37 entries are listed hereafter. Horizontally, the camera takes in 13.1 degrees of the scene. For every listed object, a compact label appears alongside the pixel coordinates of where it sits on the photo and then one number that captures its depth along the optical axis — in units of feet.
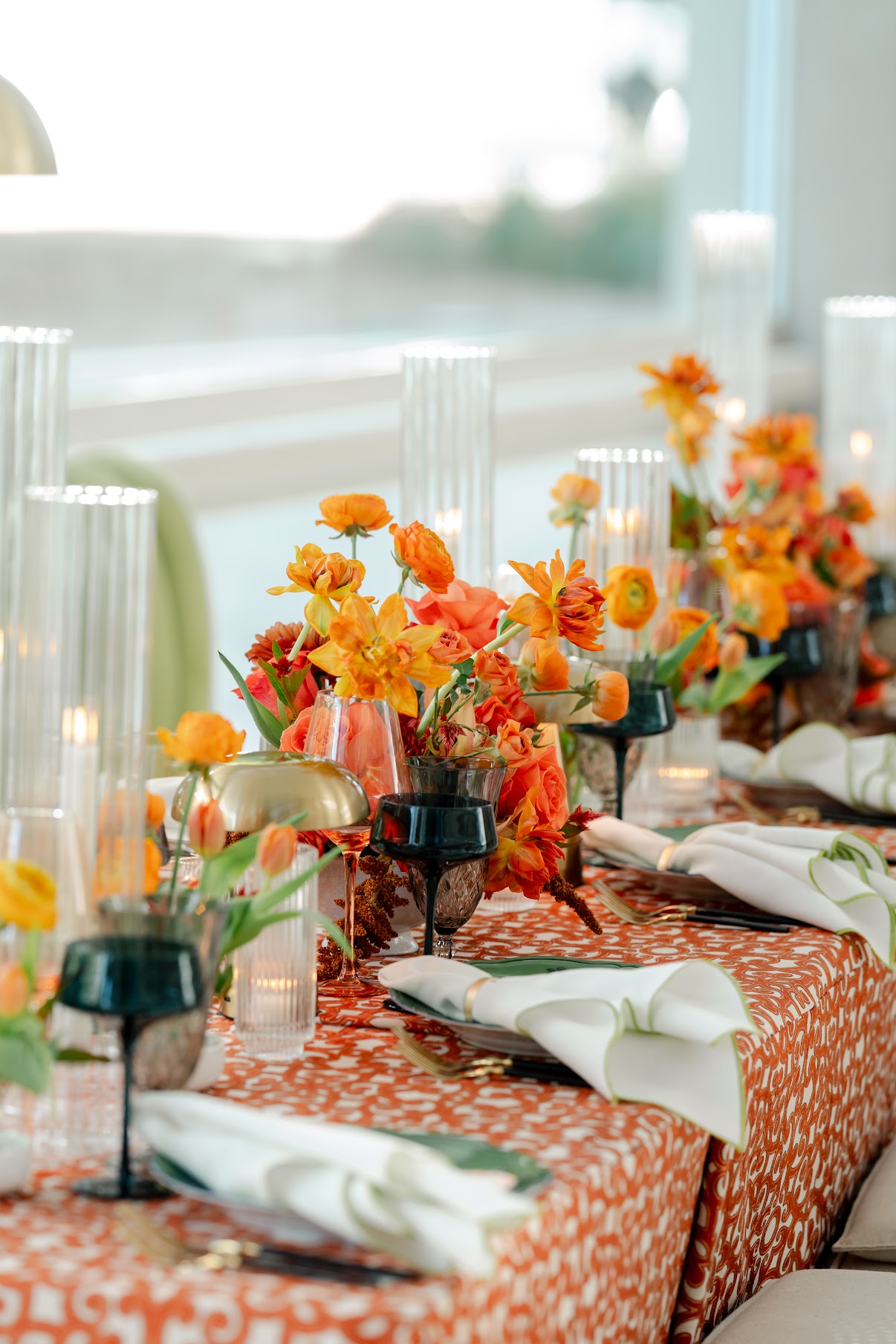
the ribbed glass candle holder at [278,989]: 10.06
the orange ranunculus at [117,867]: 9.47
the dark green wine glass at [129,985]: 9.14
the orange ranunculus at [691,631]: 12.87
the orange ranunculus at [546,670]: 11.19
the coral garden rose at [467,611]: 11.24
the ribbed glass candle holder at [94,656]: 9.39
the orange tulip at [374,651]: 10.41
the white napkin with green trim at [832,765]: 13.02
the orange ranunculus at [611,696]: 11.17
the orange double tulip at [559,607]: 10.82
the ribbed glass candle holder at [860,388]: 20.69
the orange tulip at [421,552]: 10.67
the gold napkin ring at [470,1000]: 10.11
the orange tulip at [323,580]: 10.64
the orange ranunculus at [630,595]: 12.01
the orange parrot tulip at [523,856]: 10.91
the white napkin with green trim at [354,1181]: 8.81
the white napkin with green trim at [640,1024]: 9.82
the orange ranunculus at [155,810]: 9.74
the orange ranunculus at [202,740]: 9.67
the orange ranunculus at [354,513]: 10.73
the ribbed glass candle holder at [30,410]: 12.02
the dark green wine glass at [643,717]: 12.01
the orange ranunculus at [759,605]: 13.36
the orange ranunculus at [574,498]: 12.52
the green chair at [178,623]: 18.09
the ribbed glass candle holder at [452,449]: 12.82
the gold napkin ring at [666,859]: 11.82
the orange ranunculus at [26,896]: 9.11
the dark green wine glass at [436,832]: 10.38
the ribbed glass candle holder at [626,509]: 12.85
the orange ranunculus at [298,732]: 10.97
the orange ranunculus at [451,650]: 10.85
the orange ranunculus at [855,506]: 15.28
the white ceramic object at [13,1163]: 9.19
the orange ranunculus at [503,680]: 11.05
